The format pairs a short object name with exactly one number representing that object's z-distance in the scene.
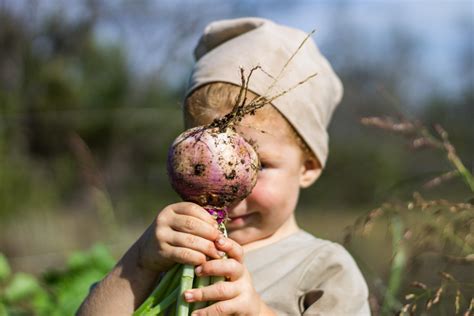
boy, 1.45
